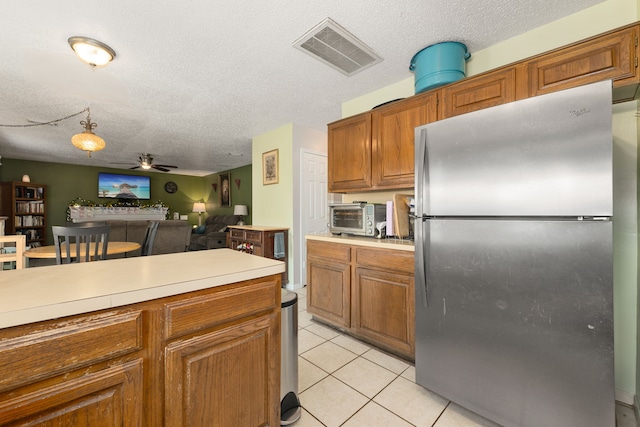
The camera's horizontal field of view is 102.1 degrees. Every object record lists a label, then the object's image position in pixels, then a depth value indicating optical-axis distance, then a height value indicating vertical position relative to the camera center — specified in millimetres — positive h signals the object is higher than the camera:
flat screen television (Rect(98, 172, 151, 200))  7406 +840
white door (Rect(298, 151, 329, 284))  4031 +250
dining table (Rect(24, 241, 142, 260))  2242 -345
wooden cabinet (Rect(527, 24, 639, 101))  1328 +810
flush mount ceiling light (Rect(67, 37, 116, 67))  1928 +1273
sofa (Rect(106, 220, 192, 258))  4836 -380
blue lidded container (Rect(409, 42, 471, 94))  1995 +1154
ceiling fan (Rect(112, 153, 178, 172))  5933 +1246
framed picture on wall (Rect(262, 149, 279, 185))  4180 +757
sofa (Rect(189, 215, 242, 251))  6566 -524
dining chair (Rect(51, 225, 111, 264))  2023 -186
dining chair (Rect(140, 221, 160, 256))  3408 -352
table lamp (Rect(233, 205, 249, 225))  6578 +80
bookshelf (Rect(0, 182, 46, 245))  5824 +155
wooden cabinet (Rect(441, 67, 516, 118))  1692 +824
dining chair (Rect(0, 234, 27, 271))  1886 -242
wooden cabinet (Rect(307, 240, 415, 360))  1883 -667
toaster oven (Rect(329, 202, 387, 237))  2336 -51
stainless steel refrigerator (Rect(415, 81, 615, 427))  1067 -238
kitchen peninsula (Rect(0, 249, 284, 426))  638 -387
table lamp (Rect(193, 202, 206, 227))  8523 +186
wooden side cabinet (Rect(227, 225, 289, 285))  3752 -427
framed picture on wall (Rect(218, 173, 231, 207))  7809 +737
